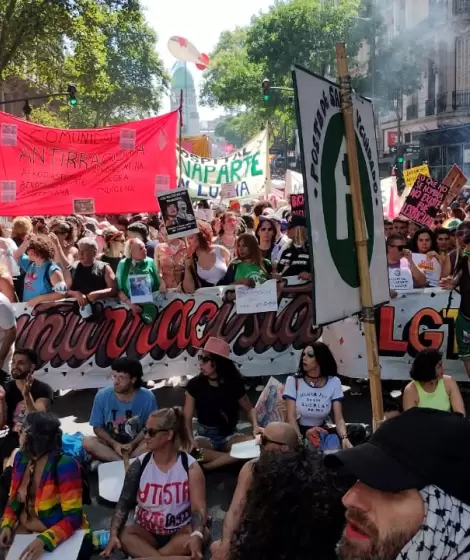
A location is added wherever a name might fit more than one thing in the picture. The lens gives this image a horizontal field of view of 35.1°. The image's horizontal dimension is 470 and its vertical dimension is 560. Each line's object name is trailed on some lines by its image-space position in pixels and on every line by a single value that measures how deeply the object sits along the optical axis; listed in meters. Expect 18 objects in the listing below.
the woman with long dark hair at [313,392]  5.59
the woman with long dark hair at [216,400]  5.79
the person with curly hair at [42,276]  7.39
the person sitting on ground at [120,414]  5.48
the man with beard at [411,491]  1.34
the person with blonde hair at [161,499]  4.09
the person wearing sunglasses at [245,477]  3.42
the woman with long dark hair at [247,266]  7.32
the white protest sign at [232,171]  15.13
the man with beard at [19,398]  5.27
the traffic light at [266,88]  25.27
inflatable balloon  25.06
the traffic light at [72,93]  22.44
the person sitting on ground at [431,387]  5.42
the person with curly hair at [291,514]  2.54
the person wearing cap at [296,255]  7.64
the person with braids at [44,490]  3.88
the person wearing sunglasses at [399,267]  7.54
